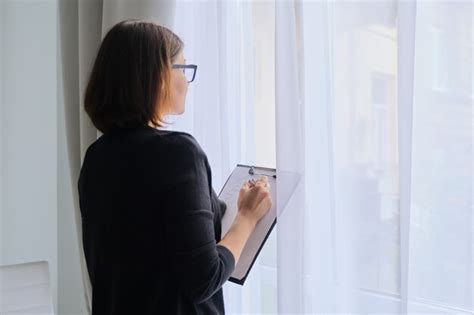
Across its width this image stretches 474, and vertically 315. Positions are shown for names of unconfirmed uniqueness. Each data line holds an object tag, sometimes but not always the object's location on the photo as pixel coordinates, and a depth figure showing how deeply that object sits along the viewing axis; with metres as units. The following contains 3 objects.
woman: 0.87
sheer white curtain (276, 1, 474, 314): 1.04
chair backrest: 1.51
